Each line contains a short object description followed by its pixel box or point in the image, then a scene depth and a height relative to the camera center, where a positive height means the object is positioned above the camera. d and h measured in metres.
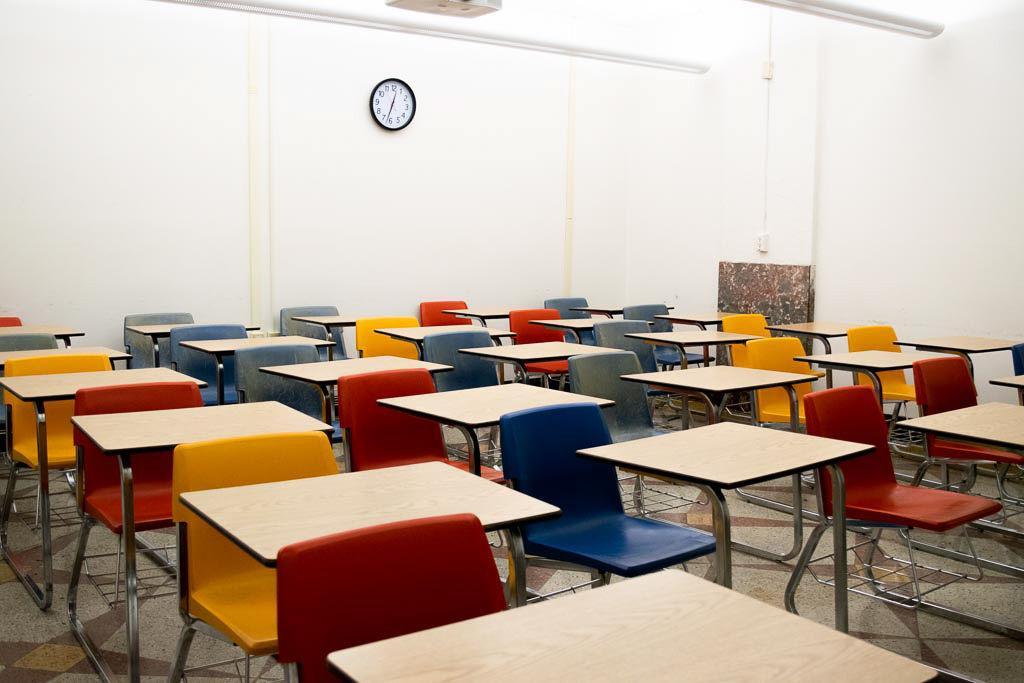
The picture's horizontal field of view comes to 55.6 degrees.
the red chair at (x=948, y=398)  4.58 -0.65
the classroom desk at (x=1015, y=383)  4.74 -0.57
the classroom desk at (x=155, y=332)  6.71 -0.50
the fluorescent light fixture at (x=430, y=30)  7.12 +1.89
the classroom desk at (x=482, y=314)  8.18 -0.44
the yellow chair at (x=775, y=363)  5.59 -0.57
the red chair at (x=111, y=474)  3.50 -0.81
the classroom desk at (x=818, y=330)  7.18 -0.49
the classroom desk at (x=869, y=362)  5.29 -0.54
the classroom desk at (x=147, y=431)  3.04 -0.57
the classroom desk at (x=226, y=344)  5.52 -0.50
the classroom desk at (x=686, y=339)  6.43 -0.50
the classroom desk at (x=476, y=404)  3.61 -0.58
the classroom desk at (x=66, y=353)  4.99 -0.50
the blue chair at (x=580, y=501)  3.08 -0.84
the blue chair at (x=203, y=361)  6.12 -0.64
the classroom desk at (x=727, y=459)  2.81 -0.60
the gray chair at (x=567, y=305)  9.70 -0.42
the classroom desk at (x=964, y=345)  6.16 -0.51
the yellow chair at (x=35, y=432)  4.11 -0.81
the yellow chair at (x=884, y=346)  6.35 -0.56
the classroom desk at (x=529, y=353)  5.38 -0.52
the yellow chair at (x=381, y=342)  6.46 -0.55
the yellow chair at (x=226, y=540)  2.58 -0.77
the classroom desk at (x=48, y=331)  6.24 -0.48
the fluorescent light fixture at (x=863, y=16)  6.79 +1.79
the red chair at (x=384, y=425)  3.97 -0.68
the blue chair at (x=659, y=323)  7.89 -0.51
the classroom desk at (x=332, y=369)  4.55 -0.54
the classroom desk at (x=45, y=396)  3.85 -0.55
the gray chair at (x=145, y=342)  6.82 -0.59
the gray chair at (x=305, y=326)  7.55 -0.52
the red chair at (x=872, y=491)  3.54 -0.90
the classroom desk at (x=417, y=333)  6.24 -0.47
